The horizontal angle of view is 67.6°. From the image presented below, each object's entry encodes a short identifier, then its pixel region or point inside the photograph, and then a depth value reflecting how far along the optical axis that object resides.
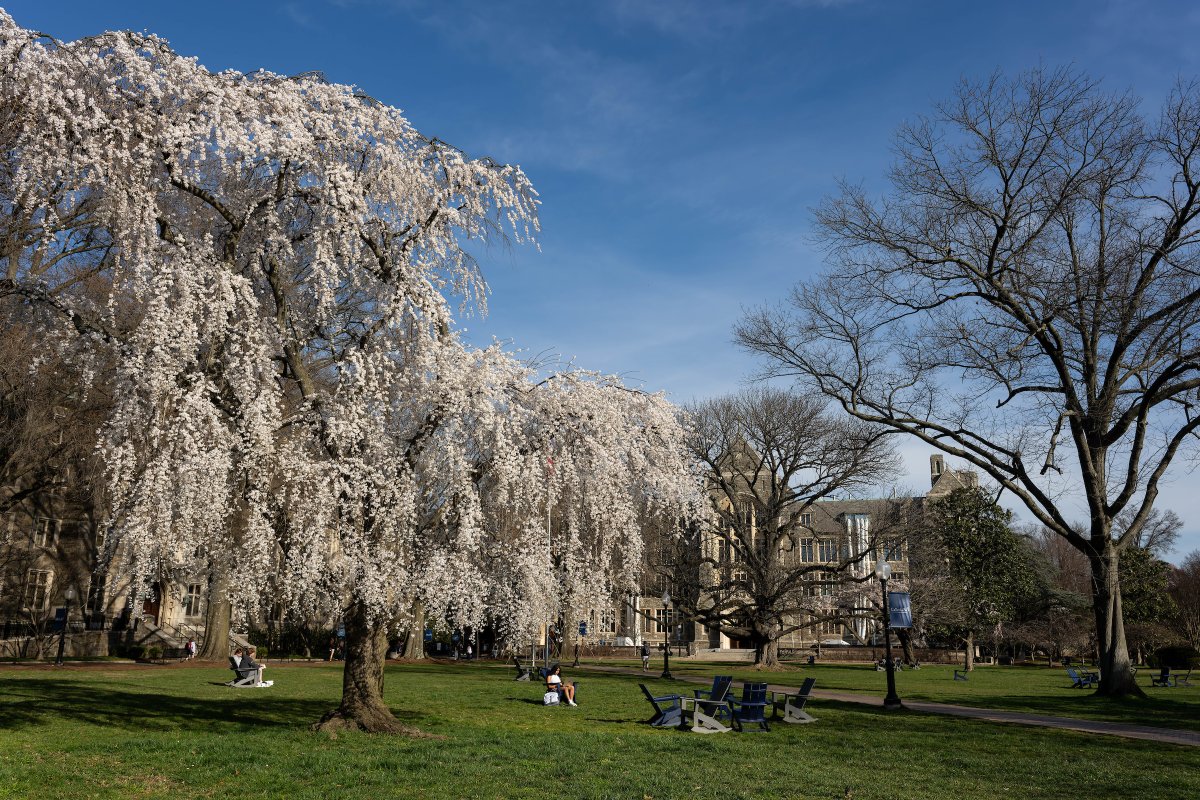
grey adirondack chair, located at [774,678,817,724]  17.41
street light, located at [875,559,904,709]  21.02
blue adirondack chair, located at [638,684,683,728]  16.38
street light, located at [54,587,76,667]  30.48
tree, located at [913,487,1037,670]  50.78
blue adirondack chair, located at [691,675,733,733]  15.81
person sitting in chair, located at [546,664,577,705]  19.94
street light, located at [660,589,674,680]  33.05
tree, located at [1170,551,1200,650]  63.10
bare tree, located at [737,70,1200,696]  22.92
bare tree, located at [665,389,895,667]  42.59
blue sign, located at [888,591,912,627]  23.33
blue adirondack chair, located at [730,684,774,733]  15.74
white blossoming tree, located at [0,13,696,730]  11.36
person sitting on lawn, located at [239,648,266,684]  22.82
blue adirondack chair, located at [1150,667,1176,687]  33.78
